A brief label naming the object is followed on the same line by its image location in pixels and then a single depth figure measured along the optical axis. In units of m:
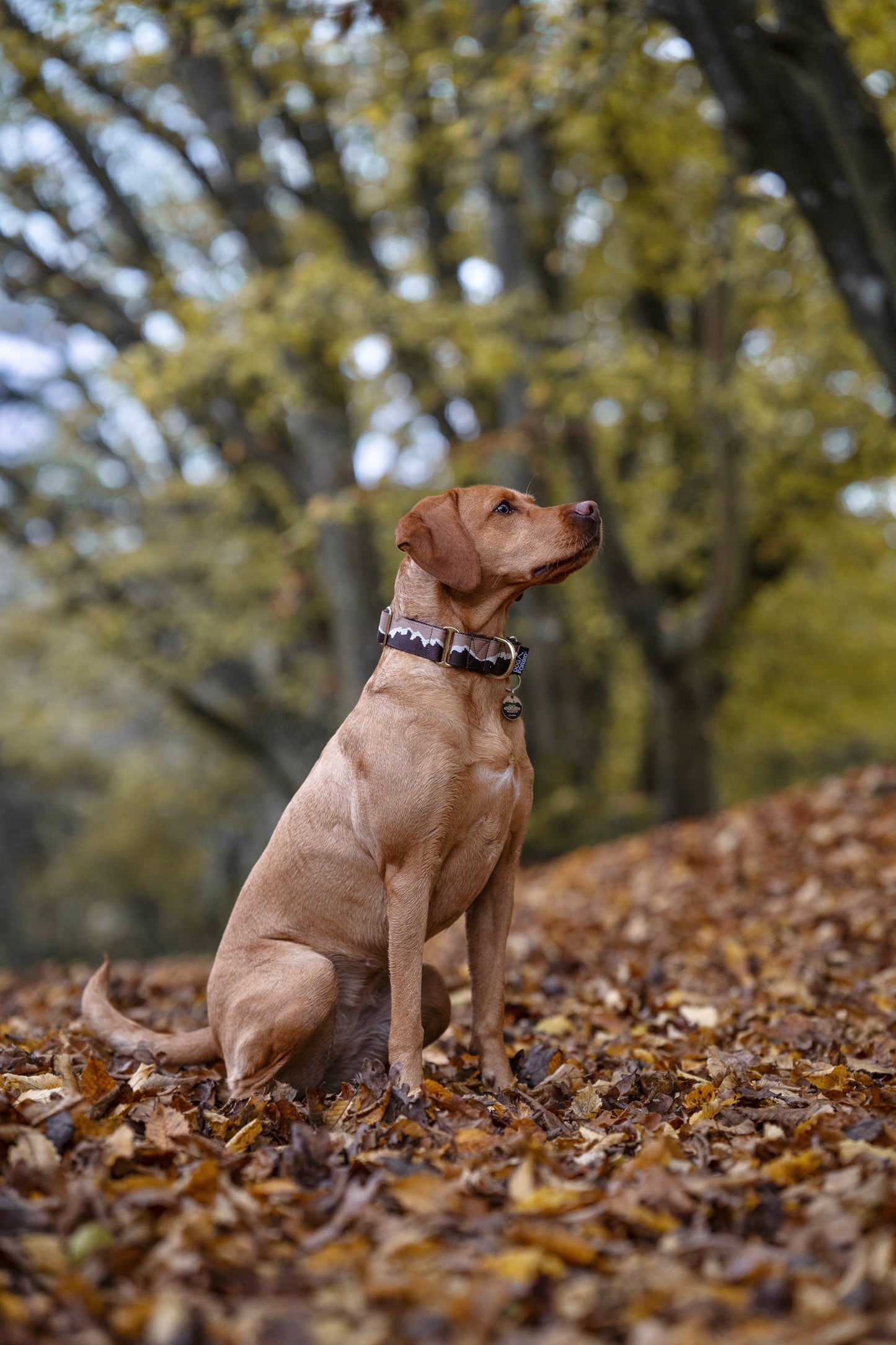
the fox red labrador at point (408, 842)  3.78
